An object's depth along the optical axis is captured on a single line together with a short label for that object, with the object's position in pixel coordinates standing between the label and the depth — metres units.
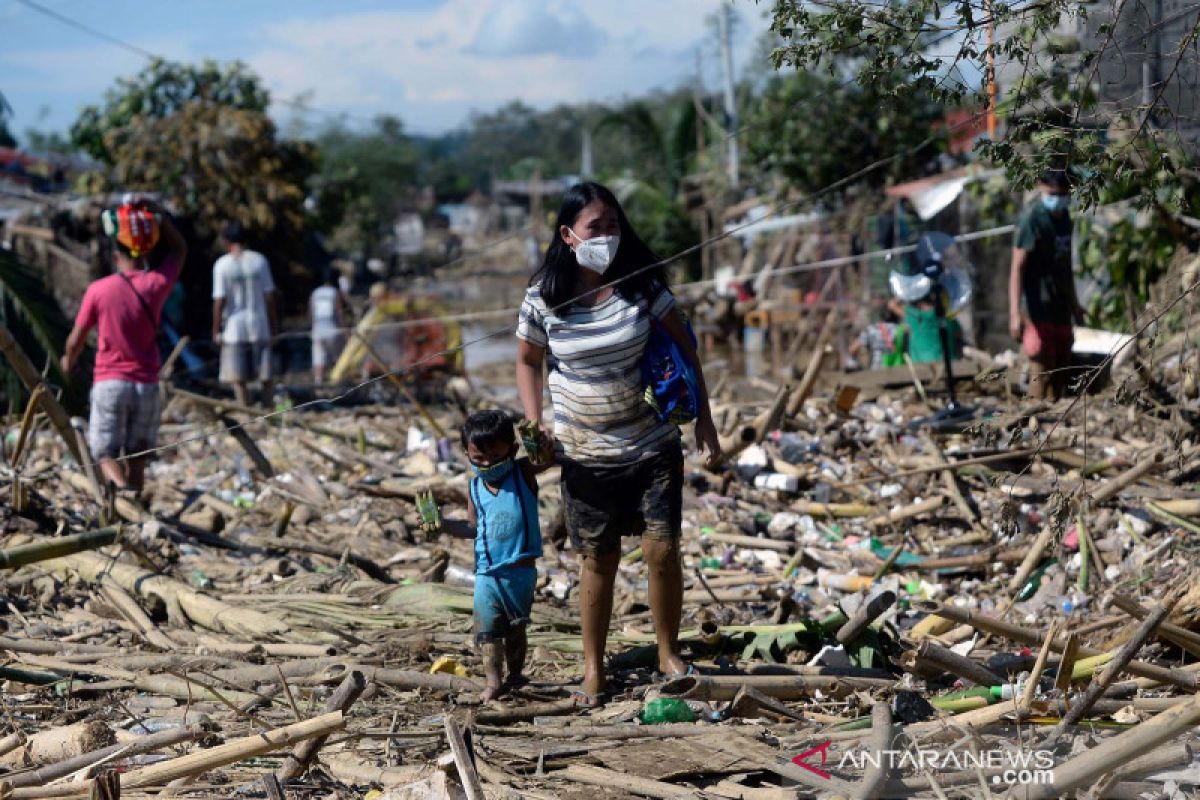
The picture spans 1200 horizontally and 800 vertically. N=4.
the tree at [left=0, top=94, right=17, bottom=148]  29.41
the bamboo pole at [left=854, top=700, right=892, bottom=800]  3.10
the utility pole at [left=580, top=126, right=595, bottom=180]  55.84
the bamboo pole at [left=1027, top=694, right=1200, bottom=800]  2.84
